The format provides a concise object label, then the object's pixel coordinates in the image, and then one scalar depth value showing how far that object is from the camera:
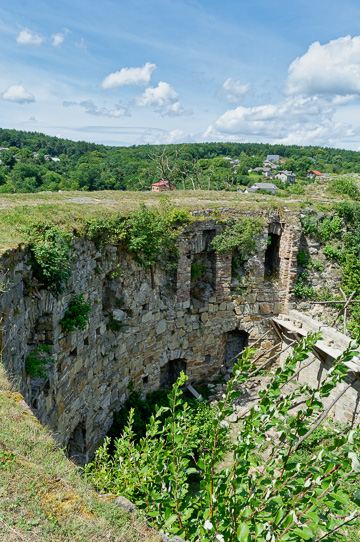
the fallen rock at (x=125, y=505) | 2.65
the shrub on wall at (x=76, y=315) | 6.59
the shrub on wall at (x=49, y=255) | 5.75
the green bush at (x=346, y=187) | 14.97
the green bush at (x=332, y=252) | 12.57
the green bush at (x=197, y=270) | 11.32
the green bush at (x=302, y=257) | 12.64
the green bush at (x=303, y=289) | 12.52
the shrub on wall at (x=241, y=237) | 11.26
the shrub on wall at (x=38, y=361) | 5.52
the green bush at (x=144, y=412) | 8.64
